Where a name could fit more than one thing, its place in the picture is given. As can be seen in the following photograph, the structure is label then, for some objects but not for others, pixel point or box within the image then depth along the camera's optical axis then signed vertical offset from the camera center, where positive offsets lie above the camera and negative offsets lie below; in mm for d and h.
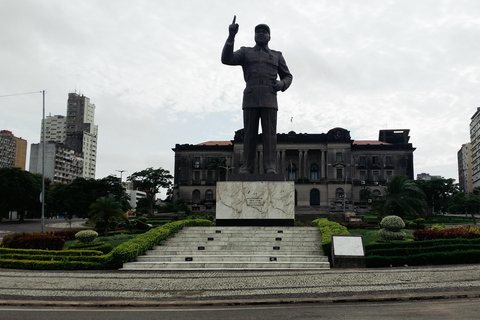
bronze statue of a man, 20844 +5205
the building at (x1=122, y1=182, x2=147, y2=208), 117875 +2726
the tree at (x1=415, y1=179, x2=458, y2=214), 61938 +2996
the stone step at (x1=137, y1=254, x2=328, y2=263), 15367 -1706
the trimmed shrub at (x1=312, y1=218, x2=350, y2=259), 15691 -824
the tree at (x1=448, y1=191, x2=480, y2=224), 44875 +853
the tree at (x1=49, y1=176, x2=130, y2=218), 50906 +1427
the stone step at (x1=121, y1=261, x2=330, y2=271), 14625 -1865
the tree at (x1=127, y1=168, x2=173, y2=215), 69938 +4142
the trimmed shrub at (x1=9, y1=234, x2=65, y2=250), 17703 -1464
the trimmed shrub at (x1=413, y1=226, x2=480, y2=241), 17064 -851
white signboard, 14570 -1170
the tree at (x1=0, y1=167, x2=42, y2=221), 51531 +1549
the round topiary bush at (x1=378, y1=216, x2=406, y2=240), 17922 -692
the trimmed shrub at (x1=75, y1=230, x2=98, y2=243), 19306 -1276
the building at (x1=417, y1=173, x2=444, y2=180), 150600 +12006
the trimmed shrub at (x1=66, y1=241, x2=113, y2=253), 17155 -1575
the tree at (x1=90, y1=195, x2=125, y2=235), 28219 -244
